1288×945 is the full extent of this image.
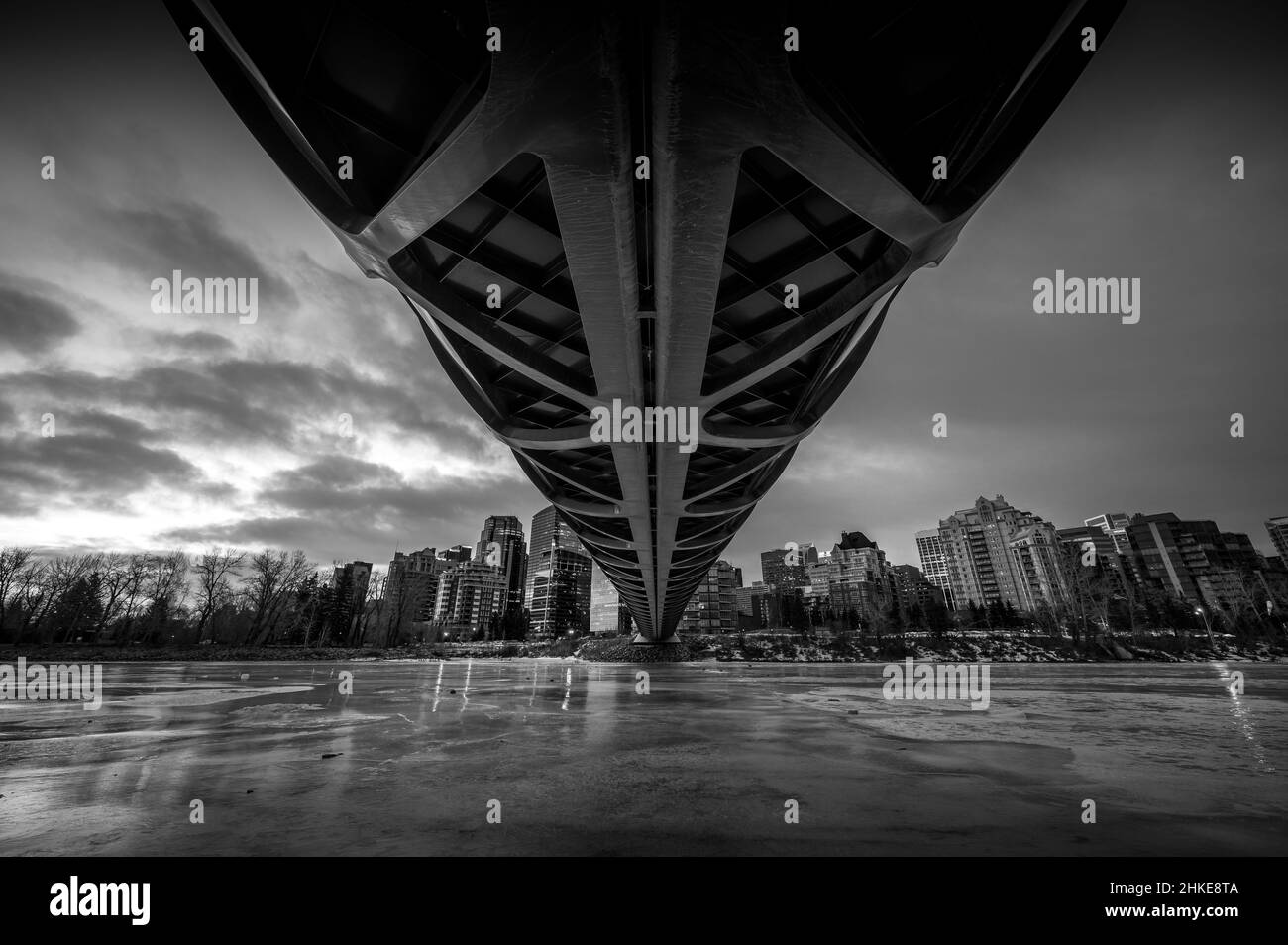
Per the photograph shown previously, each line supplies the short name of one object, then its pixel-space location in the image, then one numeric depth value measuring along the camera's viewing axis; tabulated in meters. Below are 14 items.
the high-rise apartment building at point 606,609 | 114.50
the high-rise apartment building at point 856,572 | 117.66
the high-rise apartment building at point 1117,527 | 156.41
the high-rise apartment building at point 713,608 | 112.31
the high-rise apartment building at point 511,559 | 182.38
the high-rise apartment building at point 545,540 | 174.75
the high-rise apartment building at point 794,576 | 176.12
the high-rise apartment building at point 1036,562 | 108.50
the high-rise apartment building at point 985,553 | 122.25
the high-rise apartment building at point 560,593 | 147.00
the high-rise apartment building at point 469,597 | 161.00
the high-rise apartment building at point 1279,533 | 116.88
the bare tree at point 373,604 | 75.01
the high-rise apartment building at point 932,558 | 178.38
